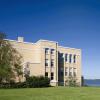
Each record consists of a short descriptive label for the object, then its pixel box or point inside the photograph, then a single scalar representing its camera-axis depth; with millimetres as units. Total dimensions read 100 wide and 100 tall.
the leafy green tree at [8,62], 21116
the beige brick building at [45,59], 27359
